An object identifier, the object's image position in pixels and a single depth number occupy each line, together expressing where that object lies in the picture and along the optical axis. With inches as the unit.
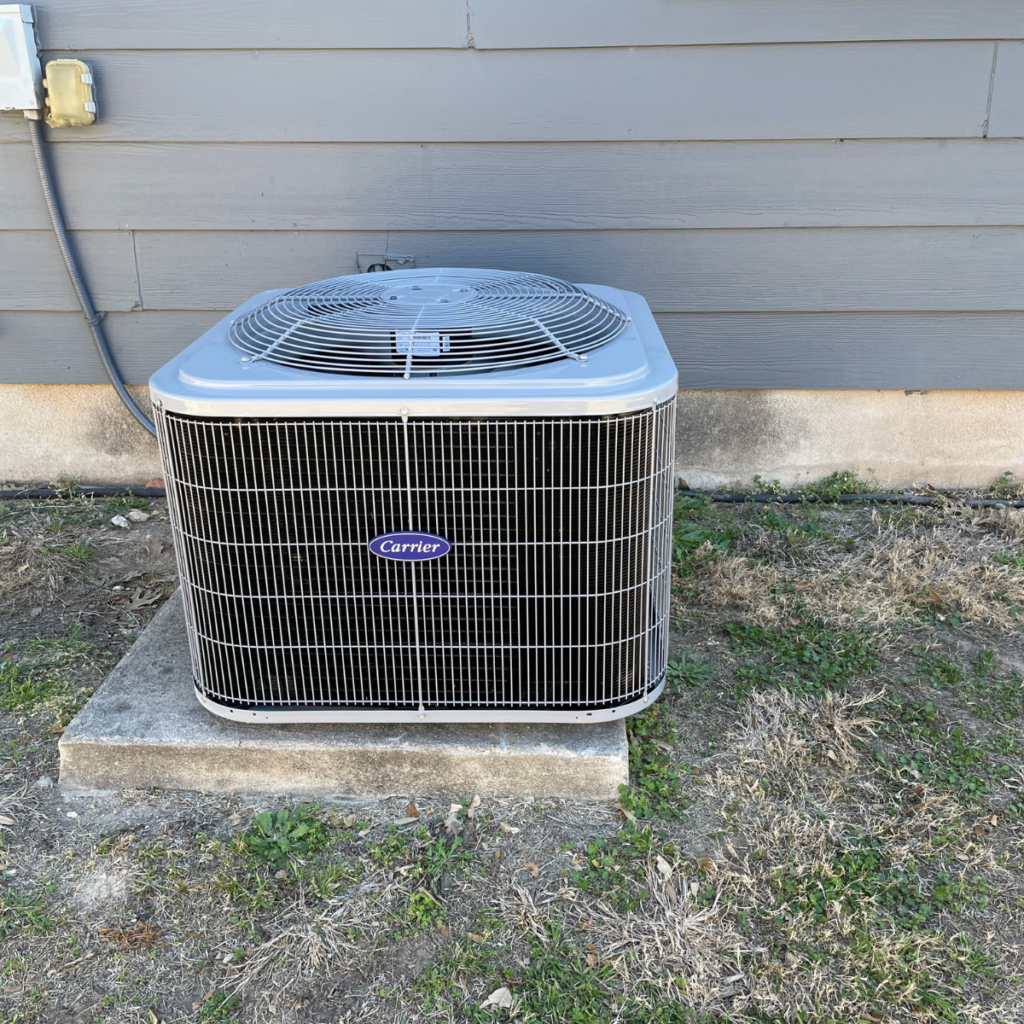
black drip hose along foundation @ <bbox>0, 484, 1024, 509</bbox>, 143.9
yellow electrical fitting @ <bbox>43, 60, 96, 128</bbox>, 123.8
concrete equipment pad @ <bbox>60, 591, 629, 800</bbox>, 87.4
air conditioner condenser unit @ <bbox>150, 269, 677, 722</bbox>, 74.2
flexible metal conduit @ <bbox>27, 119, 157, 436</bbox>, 129.6
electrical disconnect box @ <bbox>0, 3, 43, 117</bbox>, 120.7
